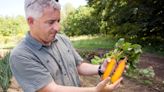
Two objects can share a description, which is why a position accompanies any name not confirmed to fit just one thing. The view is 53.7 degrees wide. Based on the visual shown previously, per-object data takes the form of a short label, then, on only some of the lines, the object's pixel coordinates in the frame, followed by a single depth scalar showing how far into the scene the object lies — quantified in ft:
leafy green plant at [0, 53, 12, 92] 8.95
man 3.69
